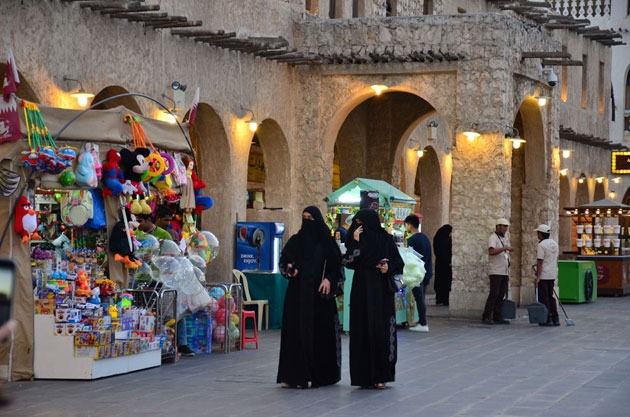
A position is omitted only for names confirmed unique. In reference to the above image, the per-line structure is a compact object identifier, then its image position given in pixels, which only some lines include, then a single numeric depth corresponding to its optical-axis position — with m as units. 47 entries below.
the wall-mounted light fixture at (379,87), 20.34
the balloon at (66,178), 10.95
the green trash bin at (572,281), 24.59
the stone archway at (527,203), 22.81
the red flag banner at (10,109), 10.51
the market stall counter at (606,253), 27.94
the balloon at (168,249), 12.83
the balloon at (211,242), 14.24
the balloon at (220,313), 13.59
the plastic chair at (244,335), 14.02
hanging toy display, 10.57
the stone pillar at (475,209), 19.36
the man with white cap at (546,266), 18.17
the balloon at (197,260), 13.68
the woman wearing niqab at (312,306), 10.50
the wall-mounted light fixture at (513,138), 19.52
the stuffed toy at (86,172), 11.14
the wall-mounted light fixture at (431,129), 27.55
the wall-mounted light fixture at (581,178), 36.75
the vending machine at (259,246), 17.59
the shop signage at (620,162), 38.72
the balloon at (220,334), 13.63
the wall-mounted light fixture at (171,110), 16.34
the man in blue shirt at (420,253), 17.08
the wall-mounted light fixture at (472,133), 19.42
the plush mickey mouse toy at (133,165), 11.84
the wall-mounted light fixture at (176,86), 16.47
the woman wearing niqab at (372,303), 10.43
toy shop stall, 10.75
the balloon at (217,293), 13.63
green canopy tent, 18.20
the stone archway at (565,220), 35.22
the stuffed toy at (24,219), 10.63
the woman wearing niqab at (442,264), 23.05
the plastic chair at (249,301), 16.36
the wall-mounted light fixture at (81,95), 13.99
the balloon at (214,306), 13.53
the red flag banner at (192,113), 13.79
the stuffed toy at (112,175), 11.57
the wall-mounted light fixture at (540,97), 21.41
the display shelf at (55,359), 10.82
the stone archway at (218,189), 18.41
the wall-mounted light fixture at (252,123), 18.89
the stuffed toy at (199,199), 13.76
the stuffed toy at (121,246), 11.75
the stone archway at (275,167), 20.45
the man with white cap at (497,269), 18.42
